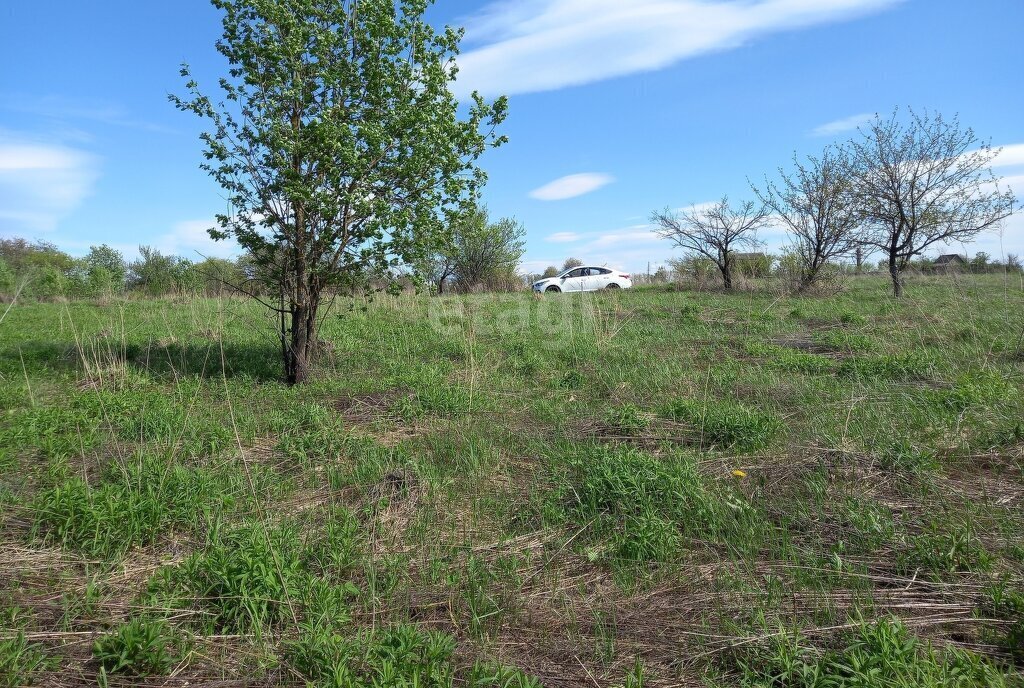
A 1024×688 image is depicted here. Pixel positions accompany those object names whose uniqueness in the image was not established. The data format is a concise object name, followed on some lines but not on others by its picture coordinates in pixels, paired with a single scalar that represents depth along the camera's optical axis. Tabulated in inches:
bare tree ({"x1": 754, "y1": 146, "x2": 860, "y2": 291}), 734.5
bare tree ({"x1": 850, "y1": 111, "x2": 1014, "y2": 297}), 630.5
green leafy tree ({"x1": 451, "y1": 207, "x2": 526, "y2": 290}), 1037.2
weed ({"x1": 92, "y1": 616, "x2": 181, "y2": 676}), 95.7
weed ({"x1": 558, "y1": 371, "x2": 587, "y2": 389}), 271.0
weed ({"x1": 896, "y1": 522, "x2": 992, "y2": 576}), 112.5
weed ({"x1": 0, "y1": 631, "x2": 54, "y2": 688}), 92.7
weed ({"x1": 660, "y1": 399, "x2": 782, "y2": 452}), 181.7
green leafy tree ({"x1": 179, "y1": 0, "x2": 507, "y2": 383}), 264.2
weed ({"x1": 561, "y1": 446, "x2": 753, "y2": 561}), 129.9
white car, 1002.1
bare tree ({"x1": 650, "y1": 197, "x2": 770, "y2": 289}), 863.7
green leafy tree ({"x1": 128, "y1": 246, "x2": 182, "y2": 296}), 865.3
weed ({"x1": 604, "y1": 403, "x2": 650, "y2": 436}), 196.5
